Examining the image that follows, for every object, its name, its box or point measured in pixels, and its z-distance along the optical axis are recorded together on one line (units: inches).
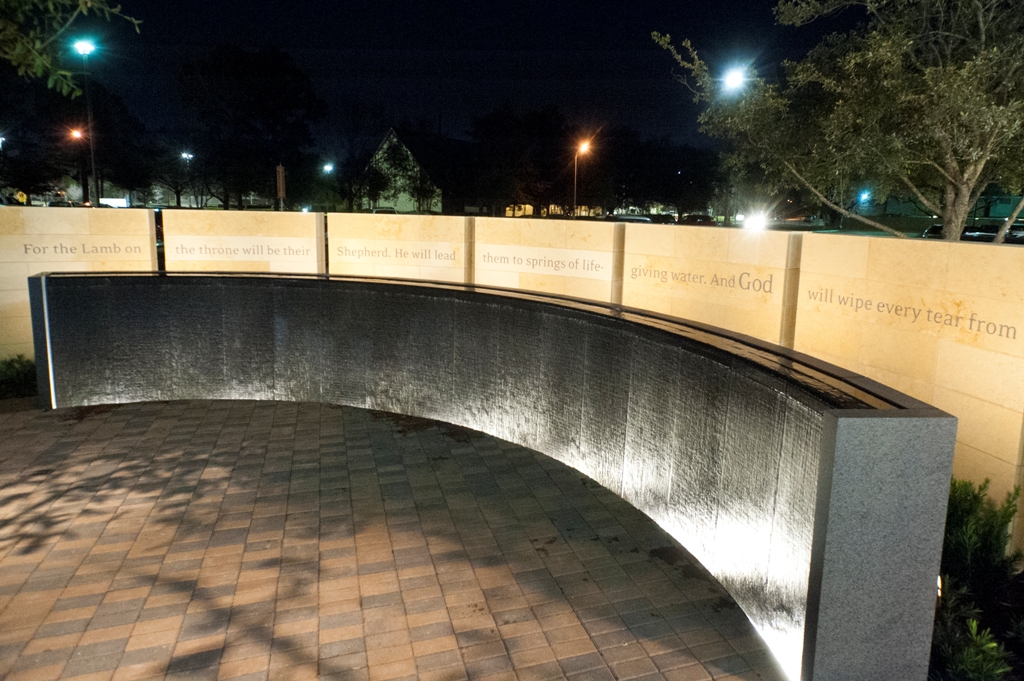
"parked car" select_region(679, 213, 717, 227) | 2097.3
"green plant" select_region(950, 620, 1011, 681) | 161.0
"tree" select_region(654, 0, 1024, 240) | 350.0
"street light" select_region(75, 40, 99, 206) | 532.8
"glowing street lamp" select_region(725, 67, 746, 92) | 416.5
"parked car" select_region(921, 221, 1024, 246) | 943.0
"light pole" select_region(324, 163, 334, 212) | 2145.2
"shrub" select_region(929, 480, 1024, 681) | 164.1
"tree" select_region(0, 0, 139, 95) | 262.8
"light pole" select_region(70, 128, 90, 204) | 1381.6
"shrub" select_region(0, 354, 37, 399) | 408.8
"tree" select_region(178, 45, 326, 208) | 1886.1
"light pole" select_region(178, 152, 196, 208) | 1866.0
